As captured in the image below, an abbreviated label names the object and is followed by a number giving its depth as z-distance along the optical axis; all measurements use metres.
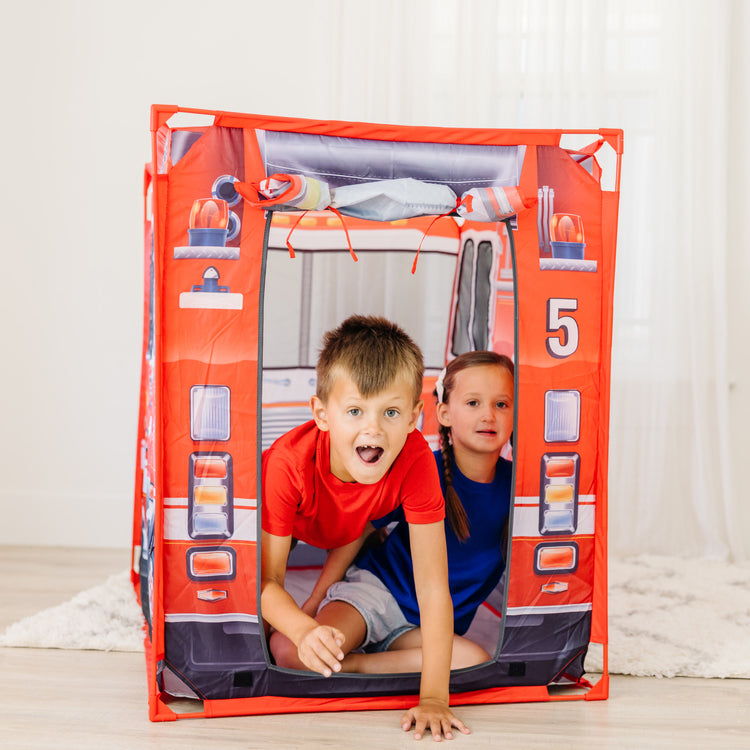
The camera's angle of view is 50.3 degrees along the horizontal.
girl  1.75
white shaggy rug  1.79
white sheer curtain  2.63
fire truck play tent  1.42
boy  1.46
